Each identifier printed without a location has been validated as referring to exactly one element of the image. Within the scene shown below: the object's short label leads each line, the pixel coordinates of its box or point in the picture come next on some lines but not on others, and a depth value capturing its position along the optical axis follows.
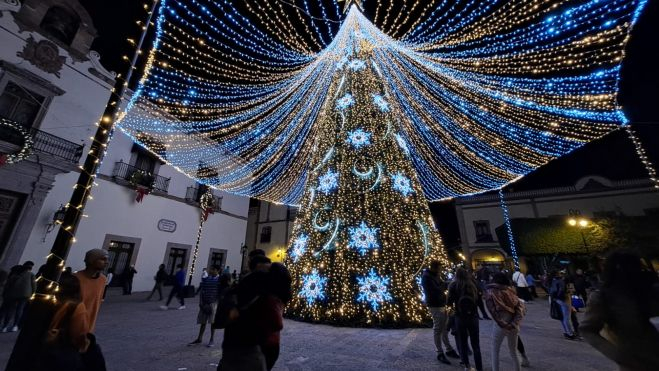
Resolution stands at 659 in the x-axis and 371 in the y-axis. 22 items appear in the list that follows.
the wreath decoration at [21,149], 8.17
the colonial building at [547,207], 18.47
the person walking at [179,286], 9.07
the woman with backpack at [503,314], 3.35
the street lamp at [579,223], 15.33
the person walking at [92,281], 2.43
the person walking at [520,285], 9.93
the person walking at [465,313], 3.67
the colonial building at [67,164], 8.91
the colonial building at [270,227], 21.84
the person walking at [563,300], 5.31
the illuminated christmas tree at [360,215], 5.98
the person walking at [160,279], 10.83
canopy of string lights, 4.71
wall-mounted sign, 13.35
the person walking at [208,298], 5.01
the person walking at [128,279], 11.40
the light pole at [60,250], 1.81
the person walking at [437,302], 4.20
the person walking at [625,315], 1.53
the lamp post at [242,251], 18.07
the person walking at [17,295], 5.55
